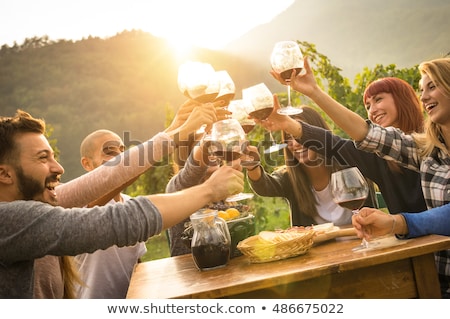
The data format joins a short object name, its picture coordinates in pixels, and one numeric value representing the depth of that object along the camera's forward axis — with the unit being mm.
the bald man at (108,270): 1976
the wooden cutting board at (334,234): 1441
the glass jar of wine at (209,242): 1305
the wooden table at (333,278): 1088
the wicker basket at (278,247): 1278
